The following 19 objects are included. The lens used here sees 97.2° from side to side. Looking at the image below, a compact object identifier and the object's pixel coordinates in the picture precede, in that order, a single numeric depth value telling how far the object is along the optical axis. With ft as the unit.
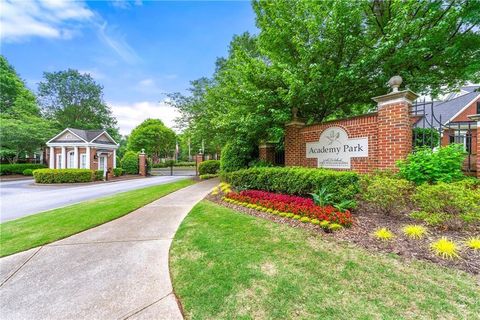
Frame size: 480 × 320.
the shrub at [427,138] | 21.66
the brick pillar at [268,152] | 32.73
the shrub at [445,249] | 8.53
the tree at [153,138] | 128.57
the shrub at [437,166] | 13.10
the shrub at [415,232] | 10.27
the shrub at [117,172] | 68.60
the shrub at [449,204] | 10.13
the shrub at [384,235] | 10.39
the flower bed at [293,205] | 12.67
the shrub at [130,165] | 73.82
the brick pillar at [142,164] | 73.72
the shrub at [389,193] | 12.48
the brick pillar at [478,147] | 14.11
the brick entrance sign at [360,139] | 15.89
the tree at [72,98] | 108.58
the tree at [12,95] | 85.97
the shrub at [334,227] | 11.86
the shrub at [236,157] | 37.86
